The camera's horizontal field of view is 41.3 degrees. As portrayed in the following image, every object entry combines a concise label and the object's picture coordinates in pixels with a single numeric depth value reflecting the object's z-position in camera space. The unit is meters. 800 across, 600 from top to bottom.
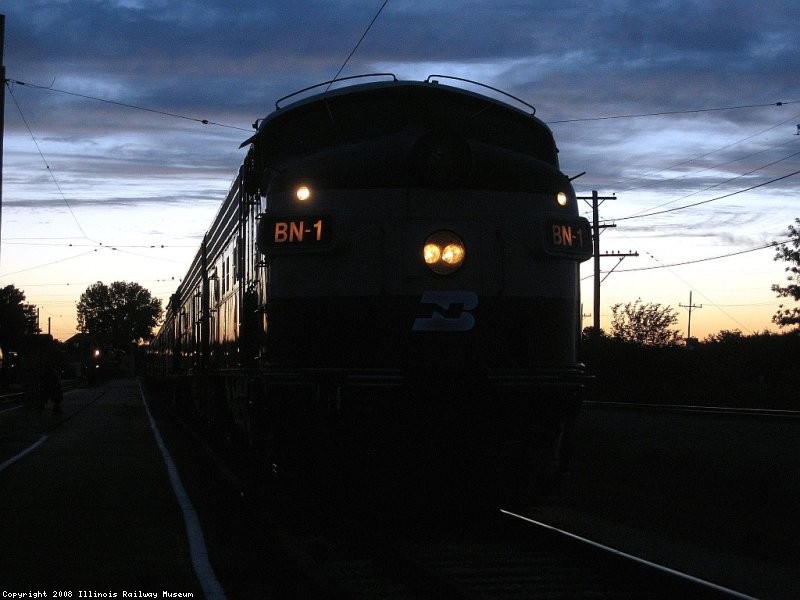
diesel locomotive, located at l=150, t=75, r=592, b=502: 8.60
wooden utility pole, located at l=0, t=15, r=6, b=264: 21.55
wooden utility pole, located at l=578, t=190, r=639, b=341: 43.12
